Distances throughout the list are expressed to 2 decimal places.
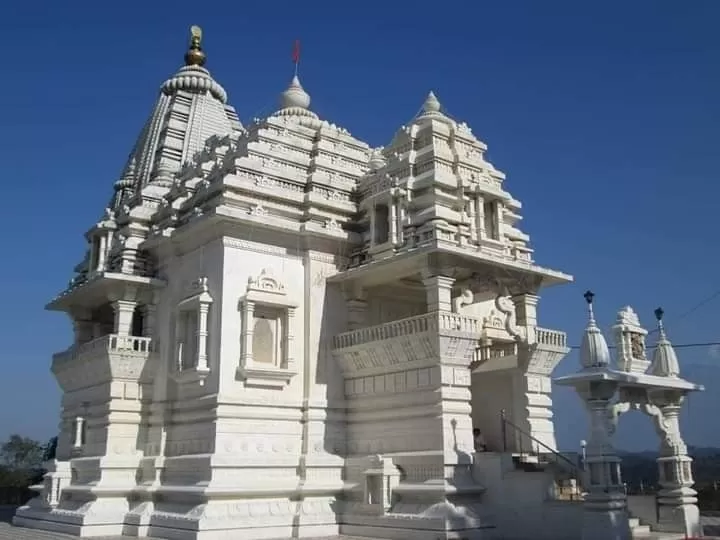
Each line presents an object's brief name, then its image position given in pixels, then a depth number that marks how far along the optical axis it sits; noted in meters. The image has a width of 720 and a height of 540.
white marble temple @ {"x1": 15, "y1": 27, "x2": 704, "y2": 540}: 17.17
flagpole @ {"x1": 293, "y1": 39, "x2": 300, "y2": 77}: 27.00
